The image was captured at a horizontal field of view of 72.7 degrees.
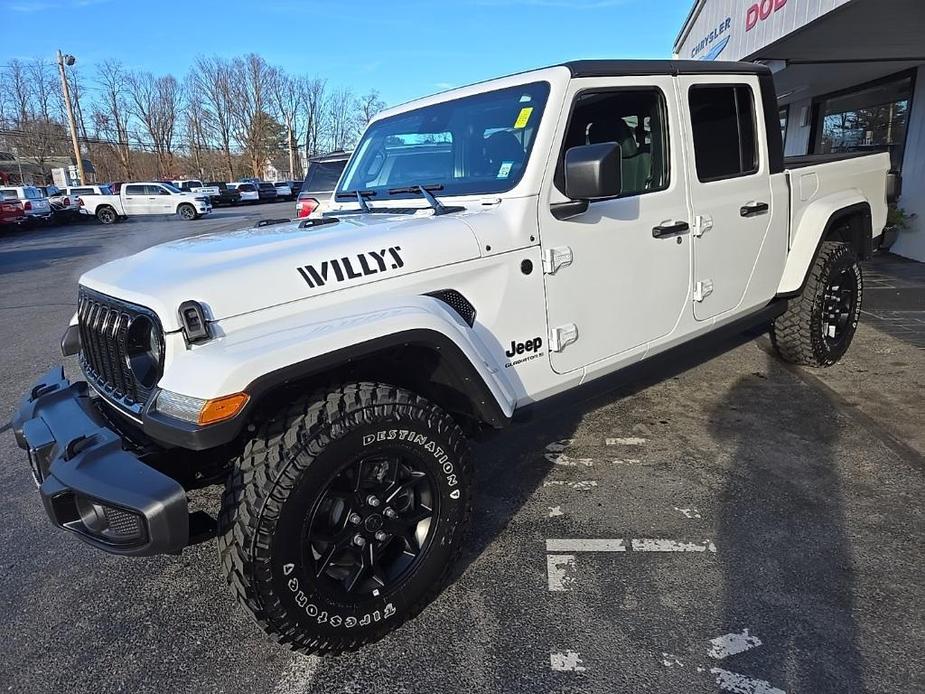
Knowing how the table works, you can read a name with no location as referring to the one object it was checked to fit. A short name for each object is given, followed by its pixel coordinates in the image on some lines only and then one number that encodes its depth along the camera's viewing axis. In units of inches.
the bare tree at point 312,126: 2864.2
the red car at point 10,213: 876.0
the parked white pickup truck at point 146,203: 1149.1
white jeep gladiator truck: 78.9
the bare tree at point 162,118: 2417.8
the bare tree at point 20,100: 2034.9
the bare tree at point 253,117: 2576.3
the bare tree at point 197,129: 2516.0
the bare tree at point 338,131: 2901.1
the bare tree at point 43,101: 2091.5
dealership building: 267.9
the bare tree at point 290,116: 2682.1
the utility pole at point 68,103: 1523.1
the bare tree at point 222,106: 2527.1
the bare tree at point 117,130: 2289.6
